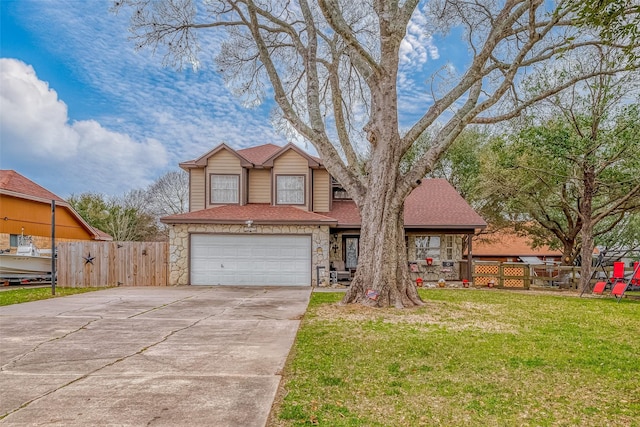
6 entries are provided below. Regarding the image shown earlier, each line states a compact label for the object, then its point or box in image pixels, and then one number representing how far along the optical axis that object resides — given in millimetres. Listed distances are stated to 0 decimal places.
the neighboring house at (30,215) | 17547
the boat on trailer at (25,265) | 16281
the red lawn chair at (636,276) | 11459
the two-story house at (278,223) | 14961
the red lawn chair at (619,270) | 12719
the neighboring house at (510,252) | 28031
